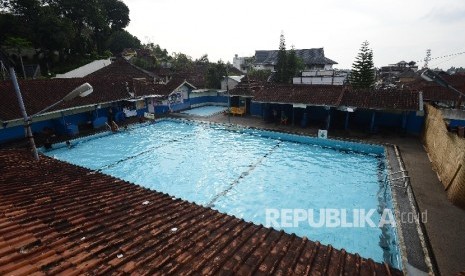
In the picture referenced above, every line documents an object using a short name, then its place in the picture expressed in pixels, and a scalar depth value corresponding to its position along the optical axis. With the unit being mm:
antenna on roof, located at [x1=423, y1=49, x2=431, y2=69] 86625
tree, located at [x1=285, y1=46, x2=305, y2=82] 38750
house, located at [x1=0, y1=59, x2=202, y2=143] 18875
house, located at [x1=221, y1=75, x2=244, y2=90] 36216
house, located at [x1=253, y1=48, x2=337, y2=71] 51938
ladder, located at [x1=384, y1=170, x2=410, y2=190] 12172
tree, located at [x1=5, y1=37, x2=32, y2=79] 28562
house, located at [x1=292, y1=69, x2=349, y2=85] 31422
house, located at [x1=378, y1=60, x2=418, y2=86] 57203
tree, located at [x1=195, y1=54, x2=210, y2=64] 65438
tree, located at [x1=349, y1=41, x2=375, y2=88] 33062
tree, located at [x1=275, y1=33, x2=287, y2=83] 38781
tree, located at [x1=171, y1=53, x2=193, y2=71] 53188
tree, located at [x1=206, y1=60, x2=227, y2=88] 36844
